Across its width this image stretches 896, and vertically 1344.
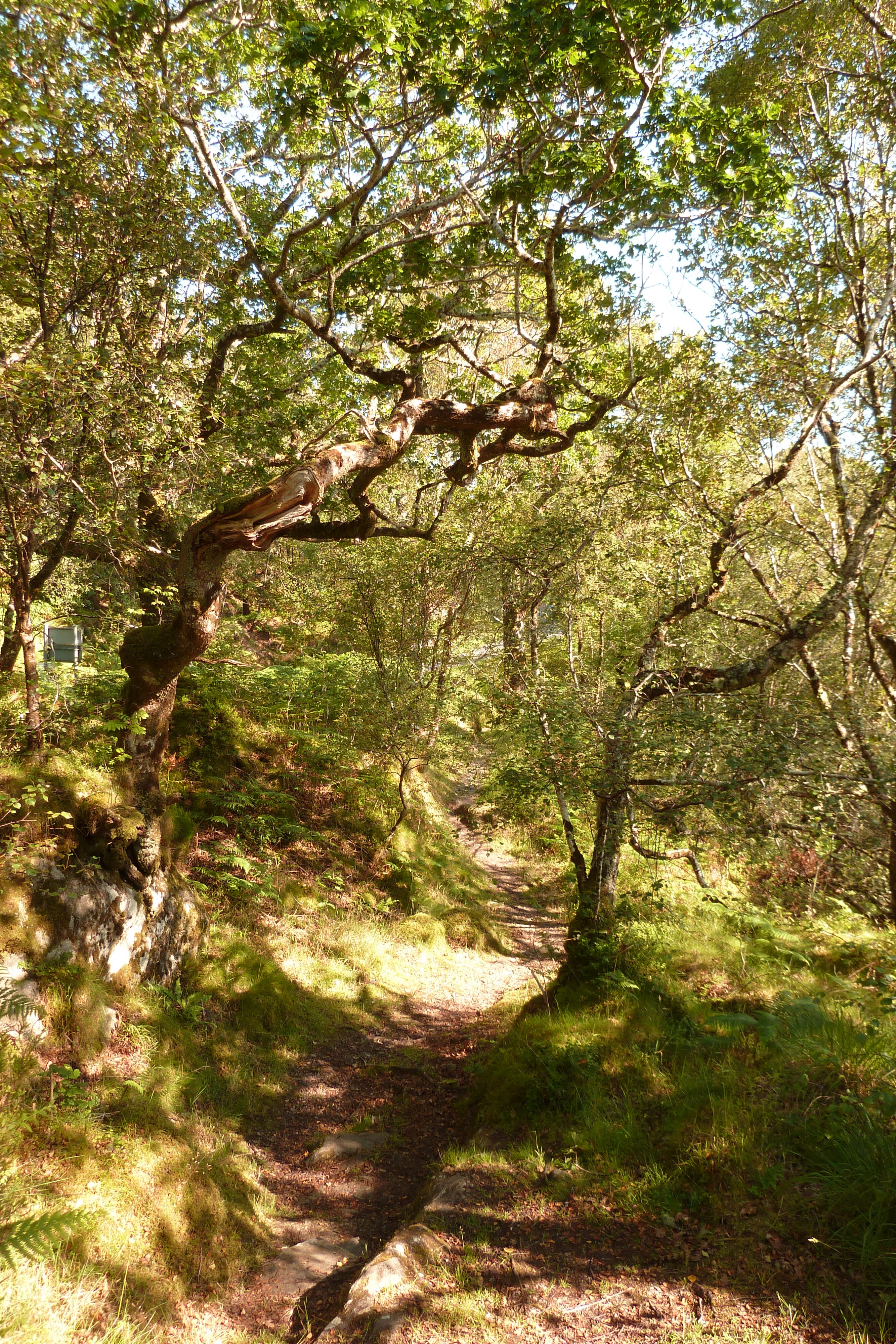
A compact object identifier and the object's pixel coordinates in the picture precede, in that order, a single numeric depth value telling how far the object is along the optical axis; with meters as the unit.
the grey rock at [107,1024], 5.27
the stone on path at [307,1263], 4.54
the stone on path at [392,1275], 3.89
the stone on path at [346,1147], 5.91
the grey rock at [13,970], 4.66
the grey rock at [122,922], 5.30
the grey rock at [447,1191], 4.81
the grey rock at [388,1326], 3.69
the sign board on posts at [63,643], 10.14
